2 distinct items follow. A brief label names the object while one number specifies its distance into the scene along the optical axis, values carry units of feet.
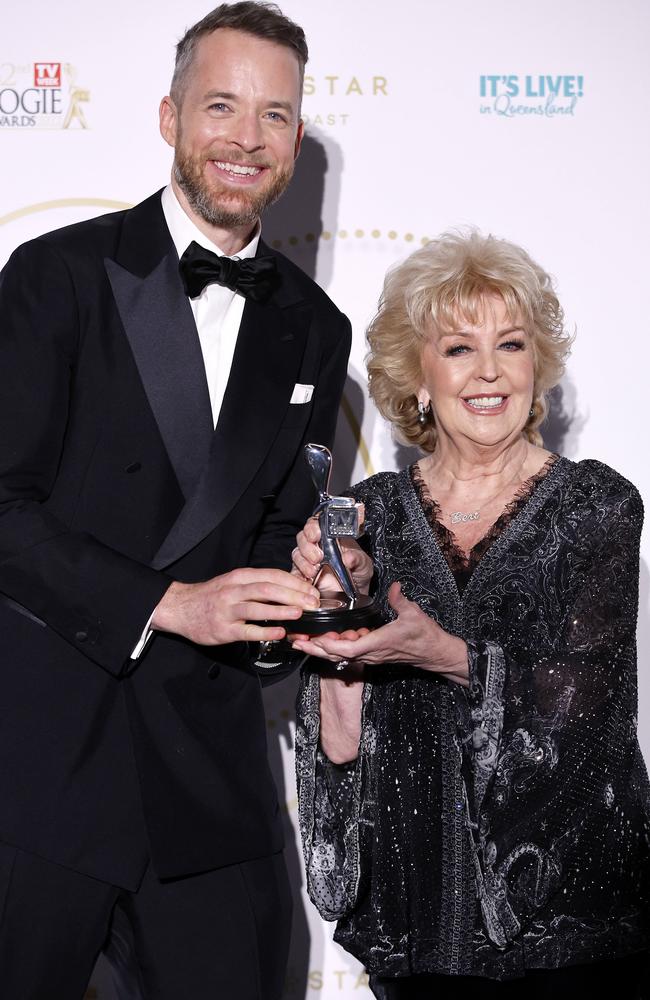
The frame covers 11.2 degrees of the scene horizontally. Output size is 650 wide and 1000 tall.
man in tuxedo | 11.17
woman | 11.47
